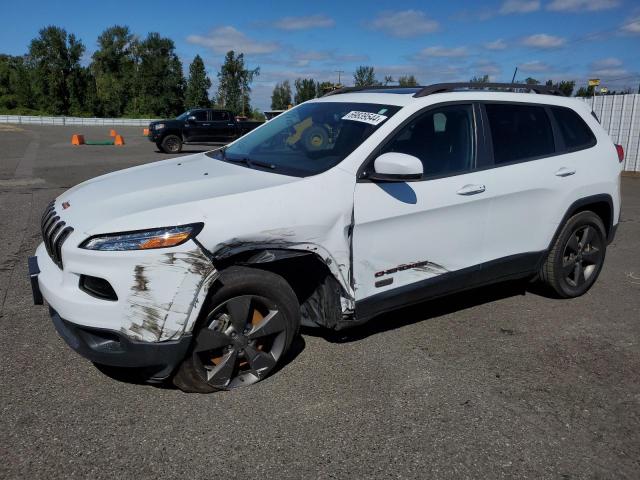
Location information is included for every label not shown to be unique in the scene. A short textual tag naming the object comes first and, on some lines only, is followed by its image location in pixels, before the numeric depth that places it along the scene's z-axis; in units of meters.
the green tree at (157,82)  77.06
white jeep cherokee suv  2.83
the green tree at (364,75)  74.25
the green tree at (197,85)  76.50
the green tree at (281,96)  97.07
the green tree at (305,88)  78.50
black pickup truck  20.84
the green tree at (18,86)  73.38
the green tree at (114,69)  76.88
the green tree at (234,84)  72.12
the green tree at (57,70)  73.25
